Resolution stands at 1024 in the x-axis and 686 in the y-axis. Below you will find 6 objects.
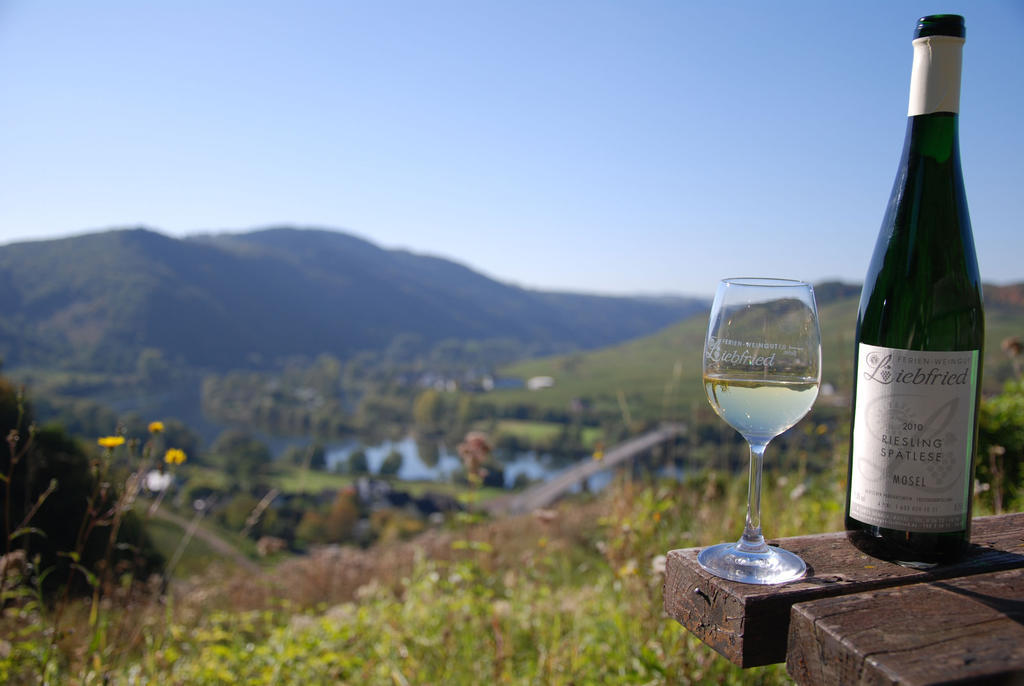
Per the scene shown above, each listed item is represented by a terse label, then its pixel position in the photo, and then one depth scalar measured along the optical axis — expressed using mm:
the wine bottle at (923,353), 477
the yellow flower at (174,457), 945
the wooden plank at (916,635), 340
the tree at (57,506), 4553
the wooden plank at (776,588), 417
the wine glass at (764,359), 496
